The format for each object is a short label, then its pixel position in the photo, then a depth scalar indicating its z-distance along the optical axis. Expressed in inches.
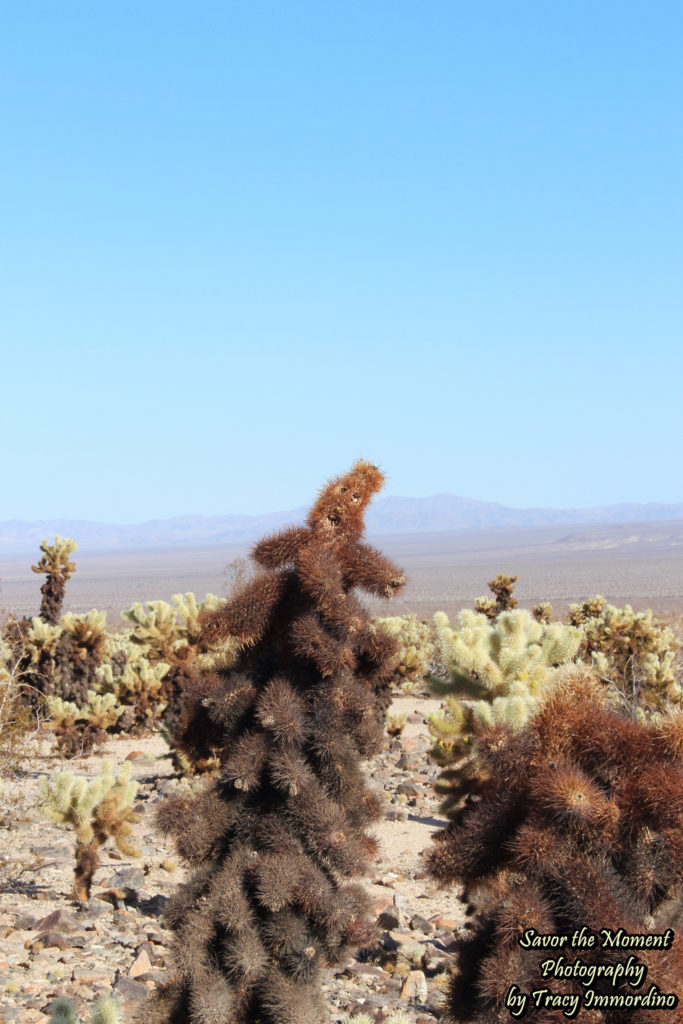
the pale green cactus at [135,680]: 555.2
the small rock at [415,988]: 212.1
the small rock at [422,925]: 263.3
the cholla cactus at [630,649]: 491.5
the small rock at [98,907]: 270.6
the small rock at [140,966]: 220.5
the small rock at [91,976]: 215.2
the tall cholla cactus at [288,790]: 165.2
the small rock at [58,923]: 249.6
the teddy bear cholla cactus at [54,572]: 624.4
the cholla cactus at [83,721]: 502.0
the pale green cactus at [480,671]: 264.4
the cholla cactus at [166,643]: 522.9
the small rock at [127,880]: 301.6
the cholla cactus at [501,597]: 713.0
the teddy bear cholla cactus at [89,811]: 283.0
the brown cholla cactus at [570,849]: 110.1
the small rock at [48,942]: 237.3
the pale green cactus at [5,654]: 422.5
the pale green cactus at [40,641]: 573.0
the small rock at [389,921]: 263.0
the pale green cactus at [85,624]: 575.2
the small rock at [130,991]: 201.6
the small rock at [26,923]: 251.8
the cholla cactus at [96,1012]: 151.5
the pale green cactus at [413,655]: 729.6
